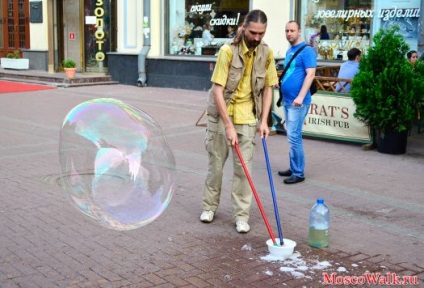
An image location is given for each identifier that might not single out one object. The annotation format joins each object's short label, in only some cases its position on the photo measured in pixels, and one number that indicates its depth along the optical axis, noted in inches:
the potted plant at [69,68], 748.6
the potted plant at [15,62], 874.8
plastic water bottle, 202.3
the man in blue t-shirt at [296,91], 279.6
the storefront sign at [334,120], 379.6
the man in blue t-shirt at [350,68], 402.9
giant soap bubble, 184.9
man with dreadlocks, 208.5
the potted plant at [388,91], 346.3
